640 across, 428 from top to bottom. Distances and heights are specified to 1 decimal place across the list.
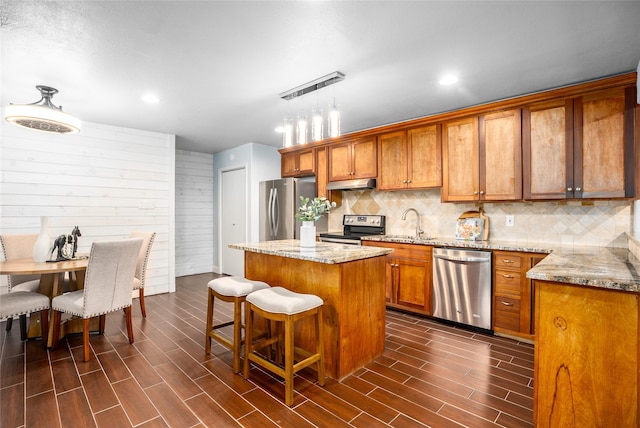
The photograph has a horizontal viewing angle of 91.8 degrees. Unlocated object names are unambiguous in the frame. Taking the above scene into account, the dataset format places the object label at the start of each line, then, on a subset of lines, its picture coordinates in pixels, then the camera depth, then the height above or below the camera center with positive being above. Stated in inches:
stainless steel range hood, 165.9 +15.6
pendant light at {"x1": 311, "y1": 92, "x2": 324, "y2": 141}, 100.6 +28.3
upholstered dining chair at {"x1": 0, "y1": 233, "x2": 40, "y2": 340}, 125.1 -16.2
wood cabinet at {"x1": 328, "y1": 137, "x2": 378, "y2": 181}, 167.6 +29.8
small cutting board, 140.5 -6.7
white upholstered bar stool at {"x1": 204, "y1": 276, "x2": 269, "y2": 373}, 92.7 -25.8
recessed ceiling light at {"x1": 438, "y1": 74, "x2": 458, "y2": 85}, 106.8 +46.7
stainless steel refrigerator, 186.5 +3.8
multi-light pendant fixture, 98.9 +31.3
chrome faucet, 159.0 -4.0
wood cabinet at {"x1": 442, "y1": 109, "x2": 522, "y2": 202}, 123.2 +22.5
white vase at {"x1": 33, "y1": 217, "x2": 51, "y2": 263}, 114.3 -11.4
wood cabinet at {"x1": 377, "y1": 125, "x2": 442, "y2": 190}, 144.6 +26.1
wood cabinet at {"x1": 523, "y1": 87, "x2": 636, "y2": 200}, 102.4 +22.6
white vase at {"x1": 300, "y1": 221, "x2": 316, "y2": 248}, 105.1 -7.6
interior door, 223.6 -2.9
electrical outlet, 135.9 -3.9
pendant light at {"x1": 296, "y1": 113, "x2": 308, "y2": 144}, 104.6 +28.3
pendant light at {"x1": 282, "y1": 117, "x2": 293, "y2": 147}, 110.6 +28.8
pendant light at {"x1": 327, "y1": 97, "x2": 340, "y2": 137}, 98.0 +28.9
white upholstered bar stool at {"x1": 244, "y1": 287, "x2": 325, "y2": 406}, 77.5 -27.1
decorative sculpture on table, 118.5 -12.5
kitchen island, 88.4 -24.0
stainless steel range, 166.2 -9.5
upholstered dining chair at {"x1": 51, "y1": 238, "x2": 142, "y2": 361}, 101.2 -25.3
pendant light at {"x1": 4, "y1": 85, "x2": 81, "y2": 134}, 100.5 +32.8
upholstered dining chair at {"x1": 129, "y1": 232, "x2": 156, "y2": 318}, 140.3 -24.1
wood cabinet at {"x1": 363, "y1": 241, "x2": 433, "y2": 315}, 137.8 -30.1
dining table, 100.9 -24.1
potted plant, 102.7 -2.1
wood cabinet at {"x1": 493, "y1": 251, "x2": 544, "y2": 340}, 113.1 -30.9
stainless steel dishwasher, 121.7 -30.5
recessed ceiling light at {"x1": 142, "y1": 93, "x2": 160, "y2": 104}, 125.7 +48.0
